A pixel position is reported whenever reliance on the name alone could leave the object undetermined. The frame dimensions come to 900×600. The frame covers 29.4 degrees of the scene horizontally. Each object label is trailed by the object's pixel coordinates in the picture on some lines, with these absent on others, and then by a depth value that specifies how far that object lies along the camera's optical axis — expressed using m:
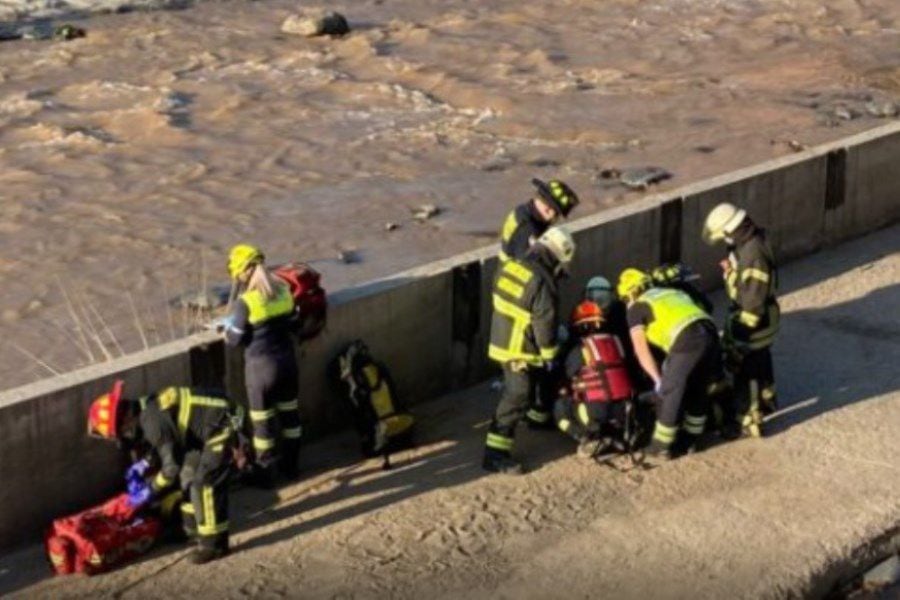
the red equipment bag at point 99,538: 10.08
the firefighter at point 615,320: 12.02
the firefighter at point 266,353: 10.99
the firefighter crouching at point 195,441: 10.20
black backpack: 11.72
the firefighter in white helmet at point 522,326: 11.23
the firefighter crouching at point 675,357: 11.55
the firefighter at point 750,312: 12.21
